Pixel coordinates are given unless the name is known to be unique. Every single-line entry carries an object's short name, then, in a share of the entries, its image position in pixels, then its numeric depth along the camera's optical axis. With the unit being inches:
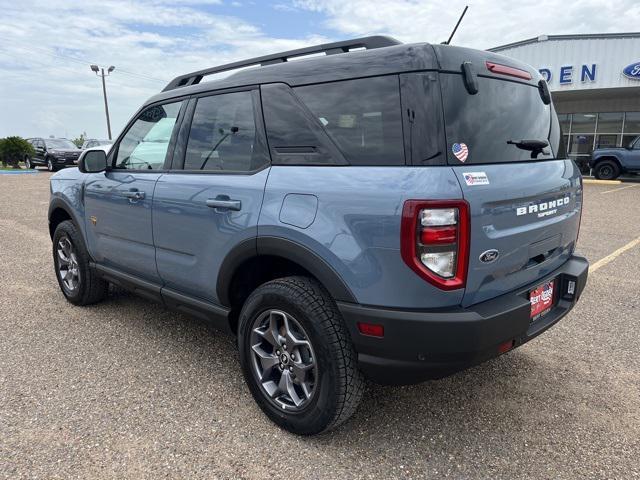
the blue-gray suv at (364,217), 78.4
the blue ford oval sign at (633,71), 693.3
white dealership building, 711.1
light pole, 1342.3
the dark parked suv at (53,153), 906.1
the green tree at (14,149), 956.6
